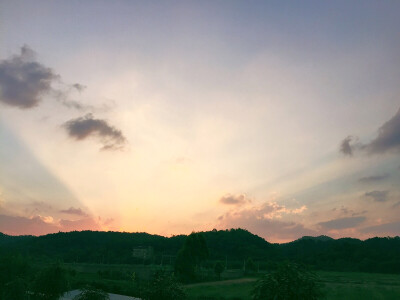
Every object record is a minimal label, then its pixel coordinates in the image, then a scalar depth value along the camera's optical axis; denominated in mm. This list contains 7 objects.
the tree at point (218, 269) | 95025
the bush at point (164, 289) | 27375
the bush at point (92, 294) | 29781
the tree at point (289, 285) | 17891
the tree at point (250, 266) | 107750
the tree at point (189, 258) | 93812
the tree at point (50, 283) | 36906
